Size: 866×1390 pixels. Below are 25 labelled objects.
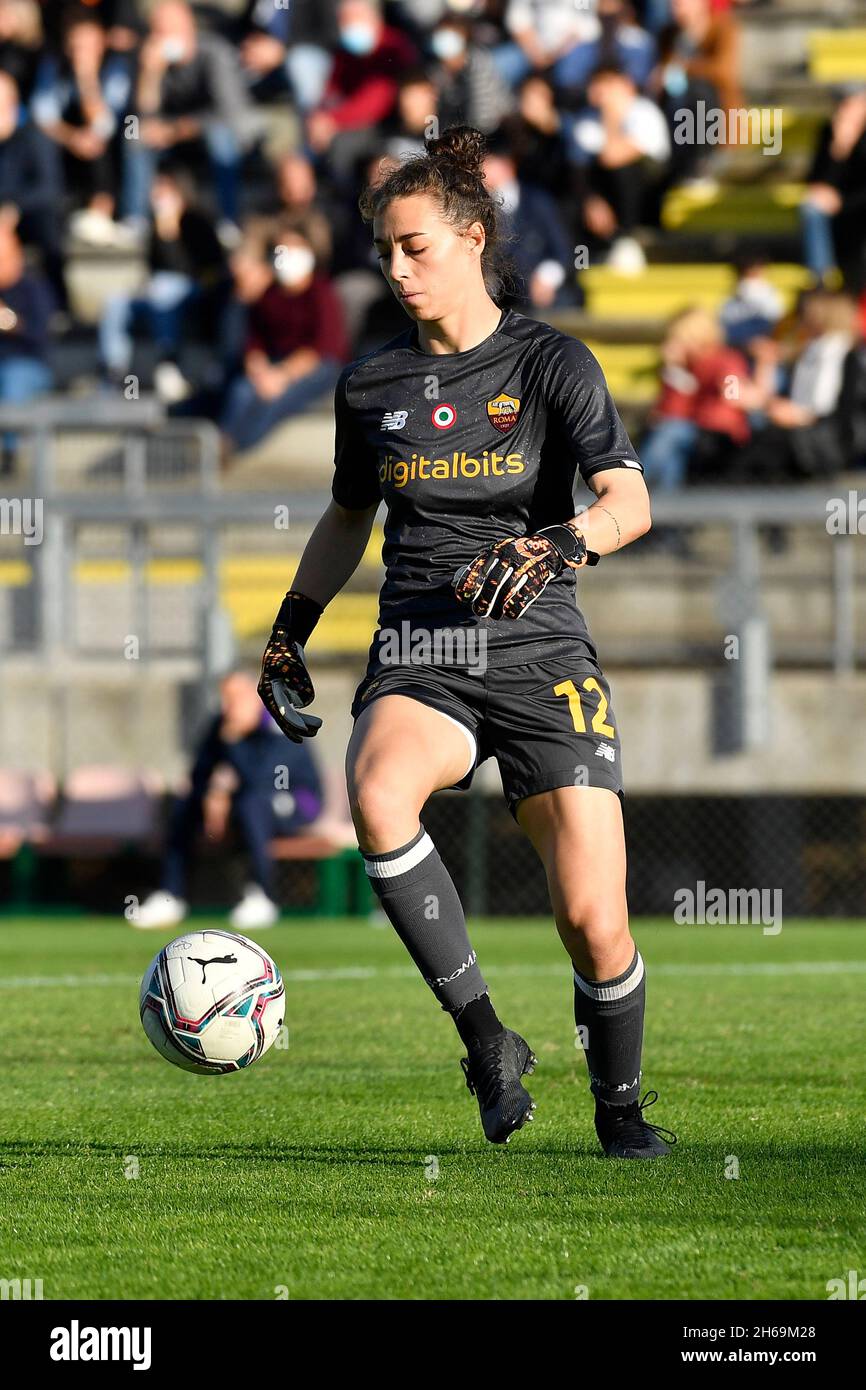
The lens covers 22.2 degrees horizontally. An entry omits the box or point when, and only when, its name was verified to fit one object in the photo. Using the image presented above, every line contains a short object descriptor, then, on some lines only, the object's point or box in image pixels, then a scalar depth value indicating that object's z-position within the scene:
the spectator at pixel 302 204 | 16.16
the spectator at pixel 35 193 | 17.69
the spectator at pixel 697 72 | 17.67
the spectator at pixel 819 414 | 14.18
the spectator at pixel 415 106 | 16.45
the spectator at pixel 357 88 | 17.50
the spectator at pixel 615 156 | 17.02
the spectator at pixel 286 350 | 15.75
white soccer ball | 5.49
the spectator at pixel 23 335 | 16.67
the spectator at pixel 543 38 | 17.62
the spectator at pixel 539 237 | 16.11
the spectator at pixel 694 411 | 14.33
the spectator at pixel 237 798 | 13.00
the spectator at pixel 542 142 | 16.97
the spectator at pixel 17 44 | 19.33
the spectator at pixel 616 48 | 17.36
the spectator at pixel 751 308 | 15.71
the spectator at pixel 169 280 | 16.95
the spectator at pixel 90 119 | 18.23
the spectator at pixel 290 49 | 18.97
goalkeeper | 5.01
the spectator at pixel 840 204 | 16.05
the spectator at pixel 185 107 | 17.86
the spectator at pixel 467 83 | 16.89
